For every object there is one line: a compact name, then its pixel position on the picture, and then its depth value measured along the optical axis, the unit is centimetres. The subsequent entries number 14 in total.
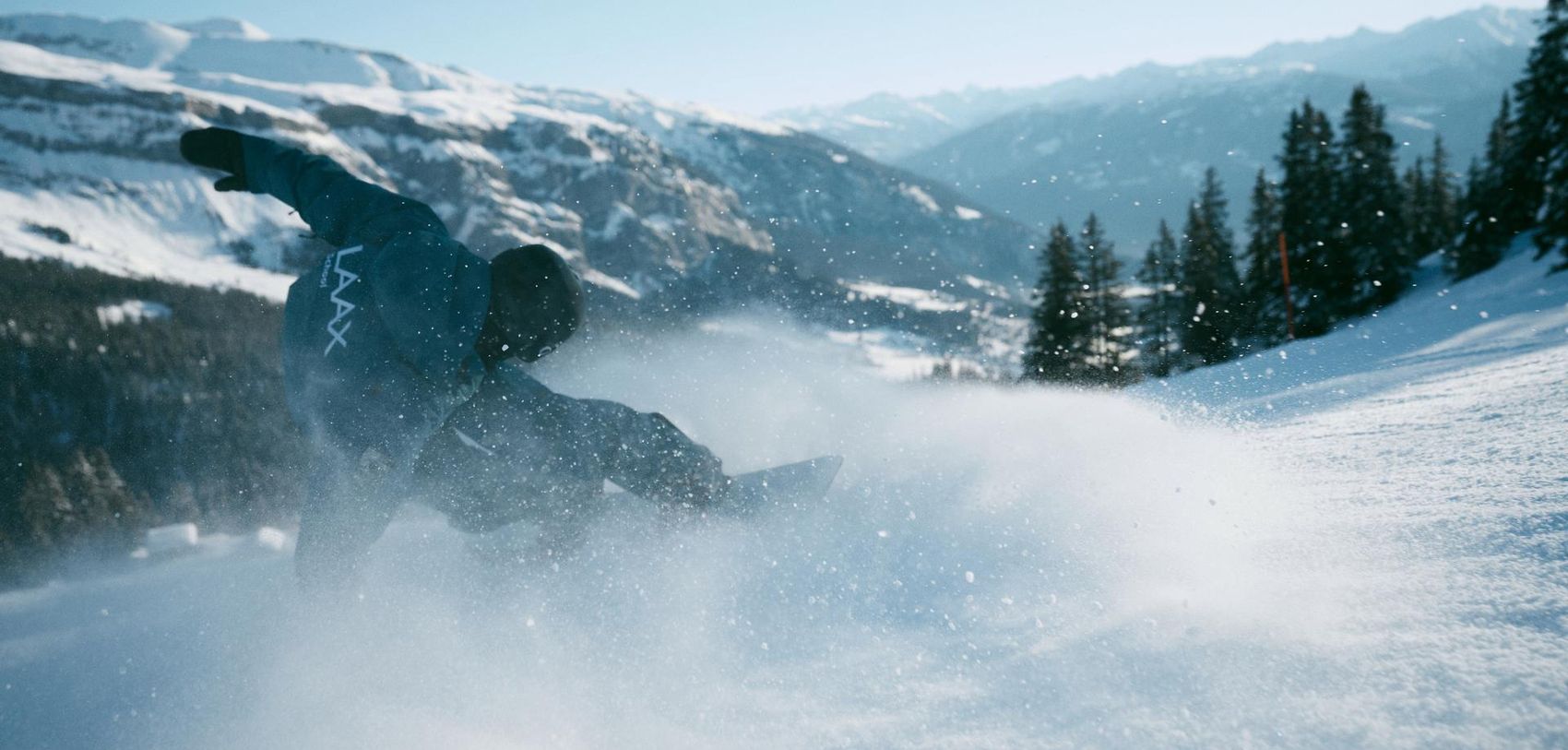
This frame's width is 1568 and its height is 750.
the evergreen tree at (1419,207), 3791
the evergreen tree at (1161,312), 3134
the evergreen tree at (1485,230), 2852
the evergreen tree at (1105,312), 2467
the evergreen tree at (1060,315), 2464
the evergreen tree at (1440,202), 4069
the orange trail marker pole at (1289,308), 2607
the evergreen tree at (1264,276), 2841
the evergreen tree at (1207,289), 2908
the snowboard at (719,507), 403
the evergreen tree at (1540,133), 2336
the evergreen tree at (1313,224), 2816
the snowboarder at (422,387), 351
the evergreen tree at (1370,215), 2845
